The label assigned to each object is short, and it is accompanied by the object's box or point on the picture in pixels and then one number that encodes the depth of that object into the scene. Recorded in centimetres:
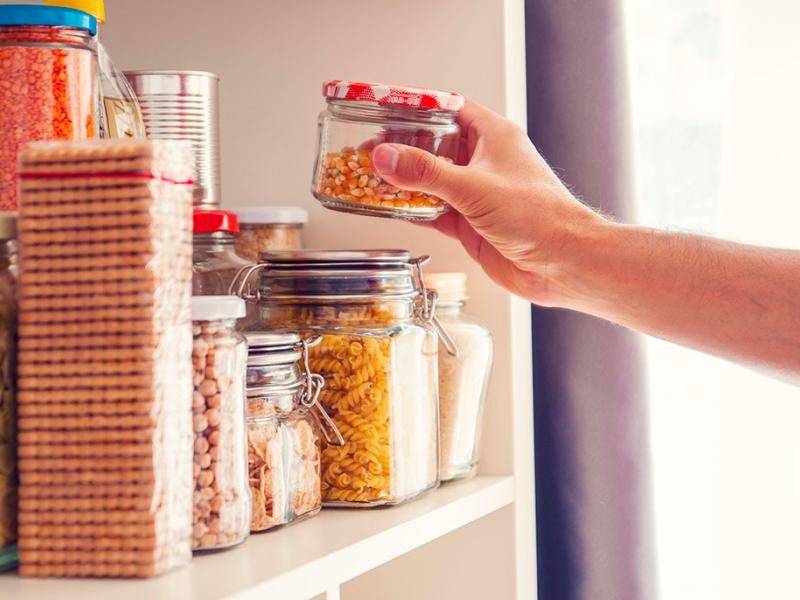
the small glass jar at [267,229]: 115
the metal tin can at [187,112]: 111
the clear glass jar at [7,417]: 86
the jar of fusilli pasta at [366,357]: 101
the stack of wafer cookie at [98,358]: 84
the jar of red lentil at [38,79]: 91
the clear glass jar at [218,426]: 89
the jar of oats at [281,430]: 95
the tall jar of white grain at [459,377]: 111
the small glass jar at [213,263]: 110
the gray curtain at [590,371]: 125
